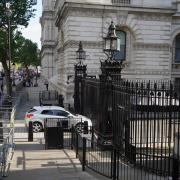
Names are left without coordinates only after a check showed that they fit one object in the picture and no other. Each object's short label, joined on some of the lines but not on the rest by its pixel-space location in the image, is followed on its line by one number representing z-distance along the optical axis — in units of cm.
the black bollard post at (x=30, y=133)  1129
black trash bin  1018
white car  1303
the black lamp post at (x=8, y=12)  1989
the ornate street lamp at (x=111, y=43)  918
